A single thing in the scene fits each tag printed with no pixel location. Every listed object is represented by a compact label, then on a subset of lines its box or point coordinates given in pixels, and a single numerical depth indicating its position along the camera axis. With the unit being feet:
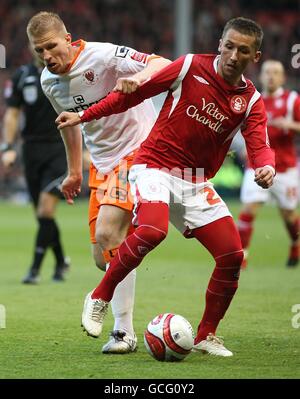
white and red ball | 37.14
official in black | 66.33
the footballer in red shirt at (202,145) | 37.35
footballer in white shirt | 39.75
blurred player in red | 75.92
